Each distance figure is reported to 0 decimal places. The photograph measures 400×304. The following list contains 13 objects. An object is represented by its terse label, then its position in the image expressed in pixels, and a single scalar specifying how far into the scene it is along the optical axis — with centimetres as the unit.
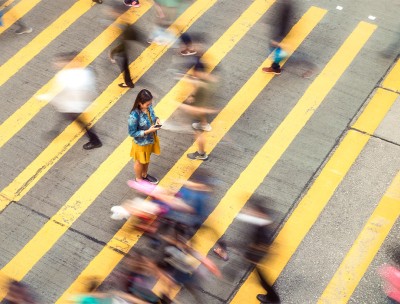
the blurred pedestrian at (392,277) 858
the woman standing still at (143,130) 893
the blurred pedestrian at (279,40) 1164
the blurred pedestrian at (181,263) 850
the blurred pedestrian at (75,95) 1049
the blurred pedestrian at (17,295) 817
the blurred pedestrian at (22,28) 1345
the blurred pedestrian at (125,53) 1146
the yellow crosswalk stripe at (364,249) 893
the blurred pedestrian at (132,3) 1390
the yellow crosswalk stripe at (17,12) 1371
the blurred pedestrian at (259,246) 816
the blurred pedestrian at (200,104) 989
